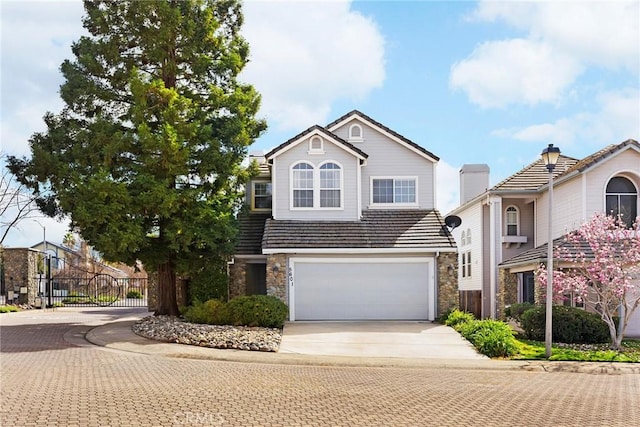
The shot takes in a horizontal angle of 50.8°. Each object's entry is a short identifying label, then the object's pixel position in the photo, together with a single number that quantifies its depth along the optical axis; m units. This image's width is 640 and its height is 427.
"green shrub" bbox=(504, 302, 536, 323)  23.30
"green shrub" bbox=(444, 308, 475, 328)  23.20
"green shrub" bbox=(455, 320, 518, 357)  18.17
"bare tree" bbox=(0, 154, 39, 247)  33.97
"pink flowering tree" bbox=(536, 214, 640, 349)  19.44
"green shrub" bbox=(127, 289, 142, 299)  48.17
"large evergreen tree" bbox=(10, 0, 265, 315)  22.22
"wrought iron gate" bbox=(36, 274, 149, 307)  35.38
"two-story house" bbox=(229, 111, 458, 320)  25.02
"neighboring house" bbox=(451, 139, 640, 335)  24.41
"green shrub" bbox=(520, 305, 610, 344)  20.70
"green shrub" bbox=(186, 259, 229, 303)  25.30
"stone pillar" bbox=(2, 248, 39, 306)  32.56
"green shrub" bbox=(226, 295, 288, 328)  21.89
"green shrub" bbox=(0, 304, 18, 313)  30.48
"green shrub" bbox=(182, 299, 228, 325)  22.08
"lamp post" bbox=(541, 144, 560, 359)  17.86
